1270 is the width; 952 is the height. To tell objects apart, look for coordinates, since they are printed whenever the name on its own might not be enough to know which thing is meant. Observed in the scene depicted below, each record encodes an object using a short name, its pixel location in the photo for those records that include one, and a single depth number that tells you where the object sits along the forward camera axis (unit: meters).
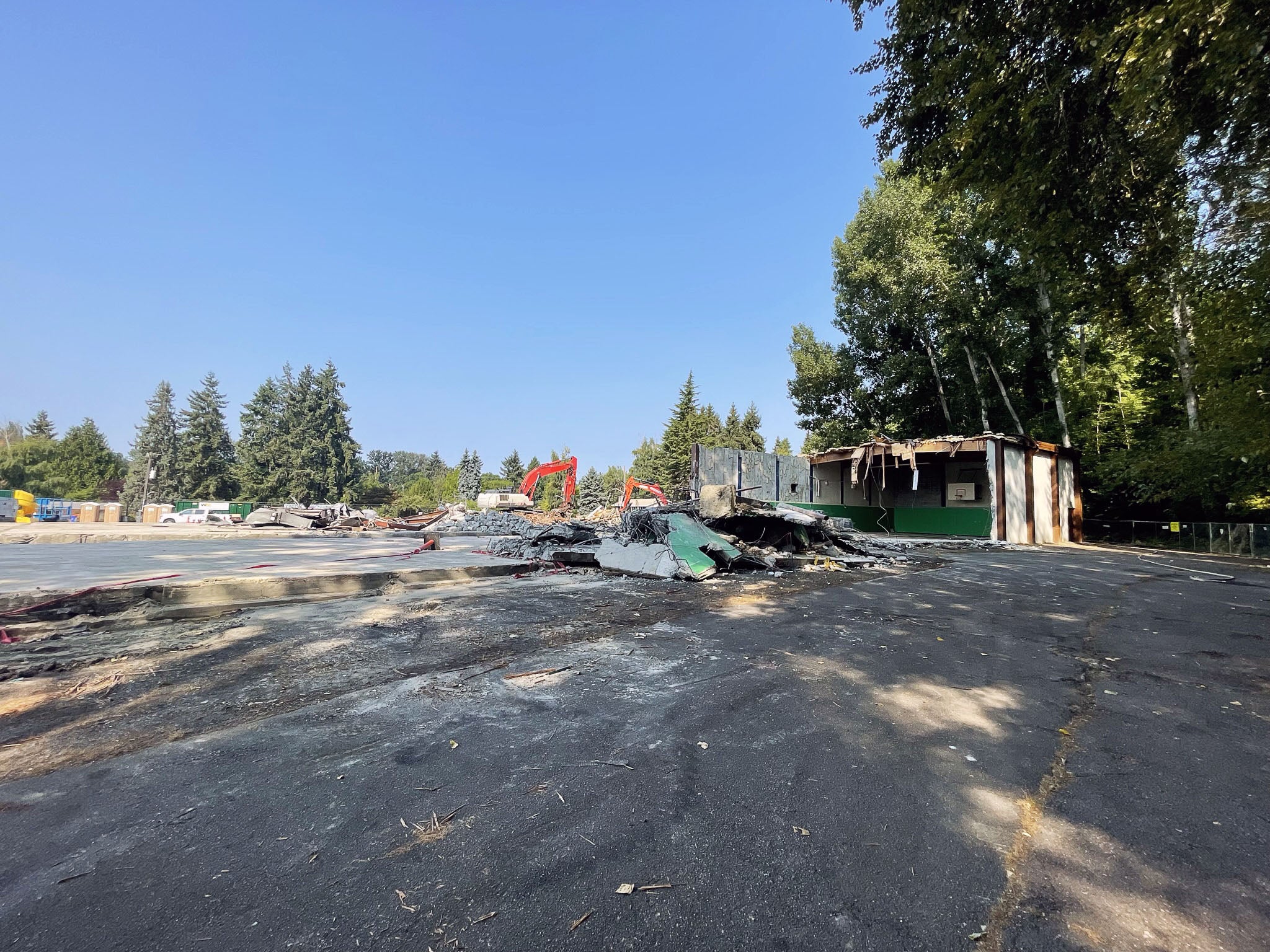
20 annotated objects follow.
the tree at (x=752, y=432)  57.78
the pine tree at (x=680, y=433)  52.56
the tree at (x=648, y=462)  57.29
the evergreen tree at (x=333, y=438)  55.94
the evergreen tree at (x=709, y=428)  55.06
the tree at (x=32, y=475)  62.98
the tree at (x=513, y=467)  80.44
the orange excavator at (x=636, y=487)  22.23
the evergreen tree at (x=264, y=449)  53.41
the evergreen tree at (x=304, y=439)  53.53
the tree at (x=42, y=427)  83.97
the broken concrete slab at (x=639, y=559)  9.45
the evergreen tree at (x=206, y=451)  55.31
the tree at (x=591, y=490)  31.20
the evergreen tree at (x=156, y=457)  55.78
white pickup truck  30.25
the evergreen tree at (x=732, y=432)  57.03
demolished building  18.61
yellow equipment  36.70
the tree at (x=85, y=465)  63.97
